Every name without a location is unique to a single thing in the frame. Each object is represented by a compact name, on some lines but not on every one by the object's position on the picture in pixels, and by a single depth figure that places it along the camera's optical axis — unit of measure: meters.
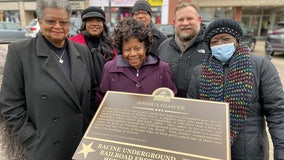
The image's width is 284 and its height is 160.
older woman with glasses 2.16
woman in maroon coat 2.55
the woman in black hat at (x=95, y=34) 3.49
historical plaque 1.87
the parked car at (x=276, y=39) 13.23
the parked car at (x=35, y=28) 13.30
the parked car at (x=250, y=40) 15.48
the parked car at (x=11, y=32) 14.16
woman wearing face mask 2.21
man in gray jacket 3.12
